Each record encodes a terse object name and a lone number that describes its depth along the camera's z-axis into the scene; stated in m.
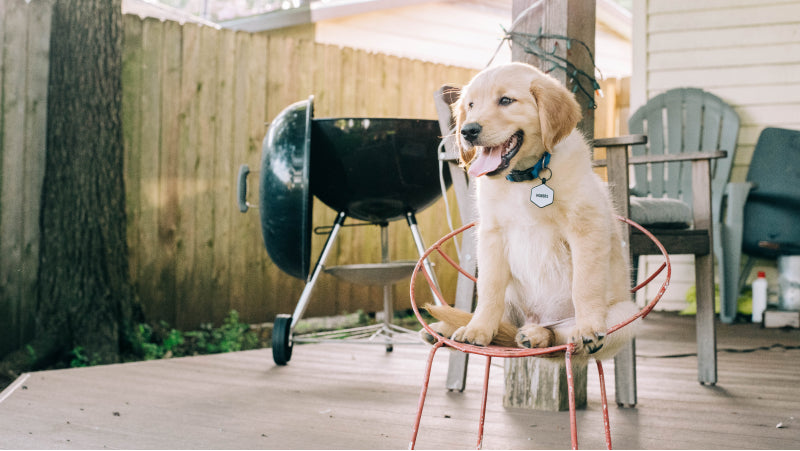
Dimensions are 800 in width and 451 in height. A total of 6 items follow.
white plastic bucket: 5.08
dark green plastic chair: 5.02
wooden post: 2.56
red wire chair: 1.44
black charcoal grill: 3.36
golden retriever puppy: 1.62
